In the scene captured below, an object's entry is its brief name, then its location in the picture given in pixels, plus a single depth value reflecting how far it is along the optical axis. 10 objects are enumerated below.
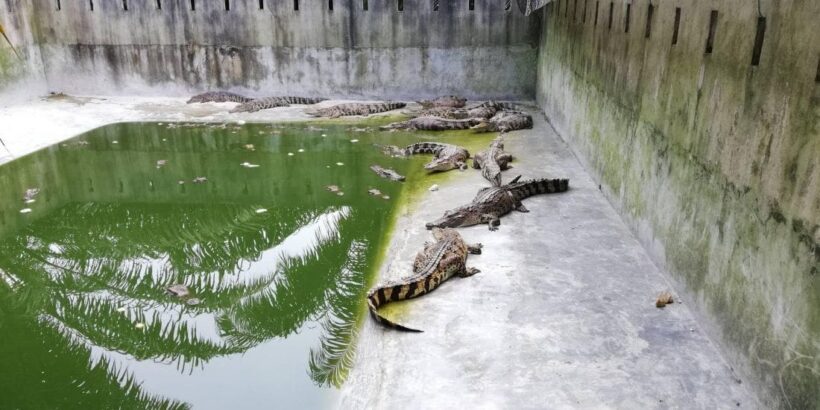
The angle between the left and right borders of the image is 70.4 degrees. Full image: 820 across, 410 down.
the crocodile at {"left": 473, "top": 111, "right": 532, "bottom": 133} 9.94
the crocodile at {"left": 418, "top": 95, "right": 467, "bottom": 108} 11.87
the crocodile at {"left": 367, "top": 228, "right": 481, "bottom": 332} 4.28
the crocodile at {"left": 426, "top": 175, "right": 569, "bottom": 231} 5.69
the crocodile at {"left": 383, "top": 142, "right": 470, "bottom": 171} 7.71
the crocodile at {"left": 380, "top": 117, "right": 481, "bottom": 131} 10.27
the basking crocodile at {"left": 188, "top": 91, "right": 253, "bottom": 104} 12.48
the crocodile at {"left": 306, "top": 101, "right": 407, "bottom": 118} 11.45
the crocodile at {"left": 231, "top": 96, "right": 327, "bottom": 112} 11.80
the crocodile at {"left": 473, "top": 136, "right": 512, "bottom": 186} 6.94
